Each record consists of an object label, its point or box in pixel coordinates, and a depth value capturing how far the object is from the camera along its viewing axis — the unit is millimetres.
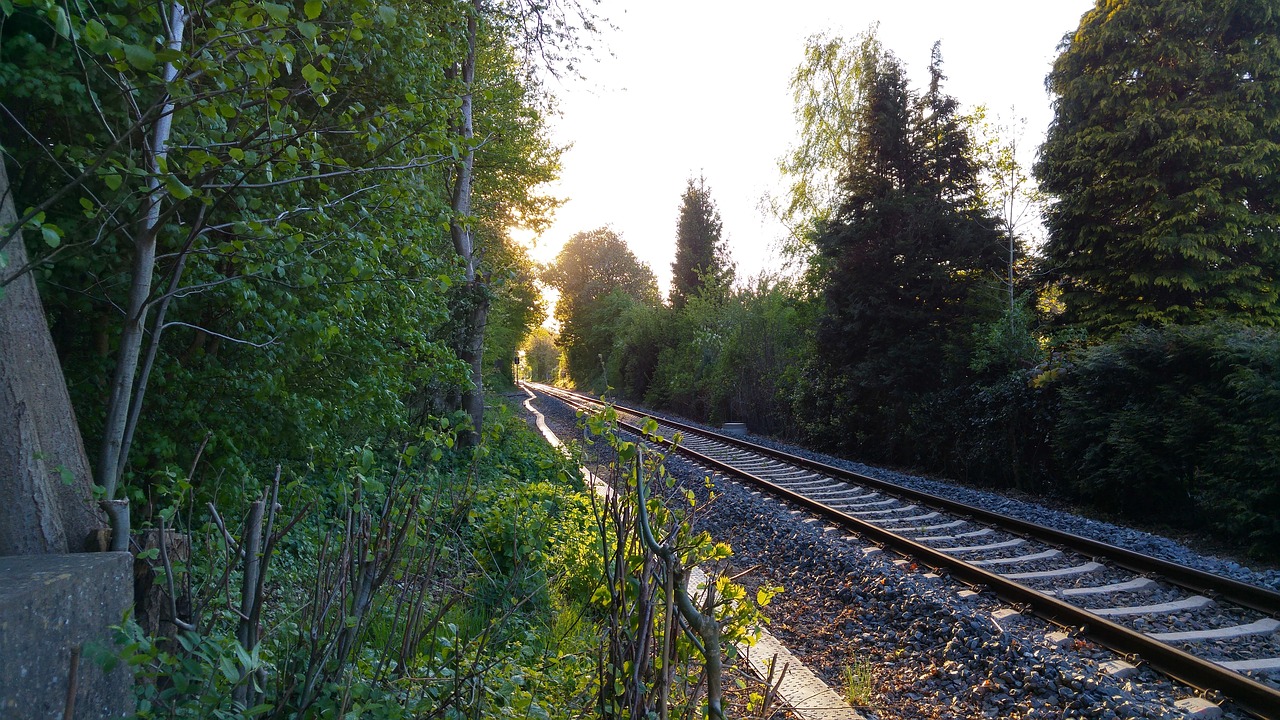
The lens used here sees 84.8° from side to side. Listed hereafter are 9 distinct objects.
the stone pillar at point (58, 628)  1881
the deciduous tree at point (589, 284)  54719
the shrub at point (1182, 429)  8492
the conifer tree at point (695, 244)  40341
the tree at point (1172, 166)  15023
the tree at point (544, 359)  85625
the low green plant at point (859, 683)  4617
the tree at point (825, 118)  25625
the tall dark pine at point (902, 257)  16406
